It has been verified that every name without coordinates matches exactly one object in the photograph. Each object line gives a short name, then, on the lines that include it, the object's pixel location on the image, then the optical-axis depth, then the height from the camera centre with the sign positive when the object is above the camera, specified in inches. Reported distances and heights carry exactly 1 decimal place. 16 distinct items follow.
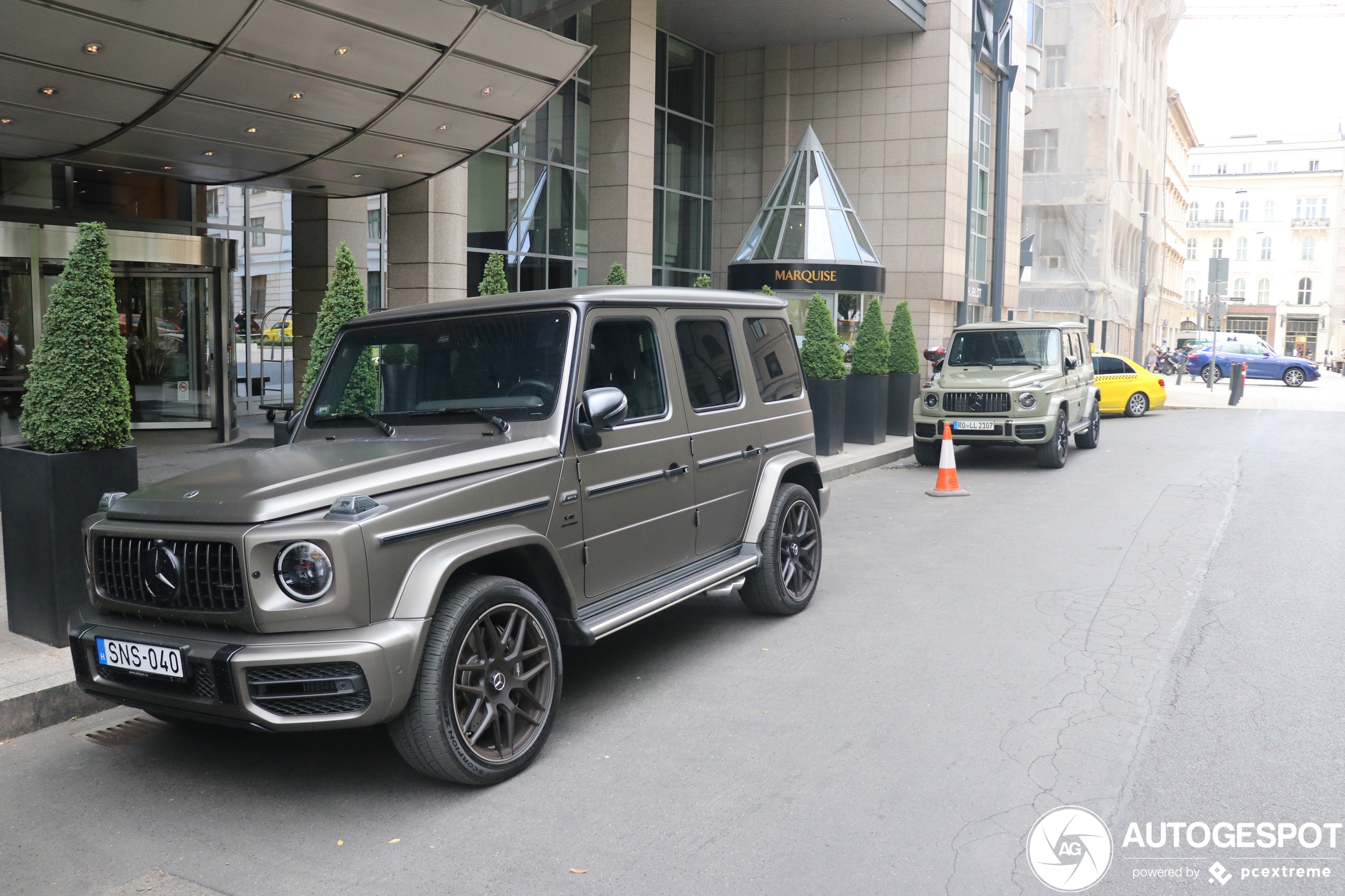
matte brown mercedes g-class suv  149.4 -31.5
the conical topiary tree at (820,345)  590.6 -1.2
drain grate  191.8 -73.6
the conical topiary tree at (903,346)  702.5 -1.3
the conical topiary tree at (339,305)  364.5 +10.0
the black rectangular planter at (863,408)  647.1 -39.3
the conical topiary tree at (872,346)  655.1 -1.5
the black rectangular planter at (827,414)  592.4 -39.7
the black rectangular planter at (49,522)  220.2 -40.4
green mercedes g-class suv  560.1 -24.9
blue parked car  1646.2 -25.3
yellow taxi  944.9 -33.6
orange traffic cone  482.9 -60.7
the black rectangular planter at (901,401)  711.7 -38.2
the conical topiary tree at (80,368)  222.7 -8.1
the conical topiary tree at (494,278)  447.8 +24.9
